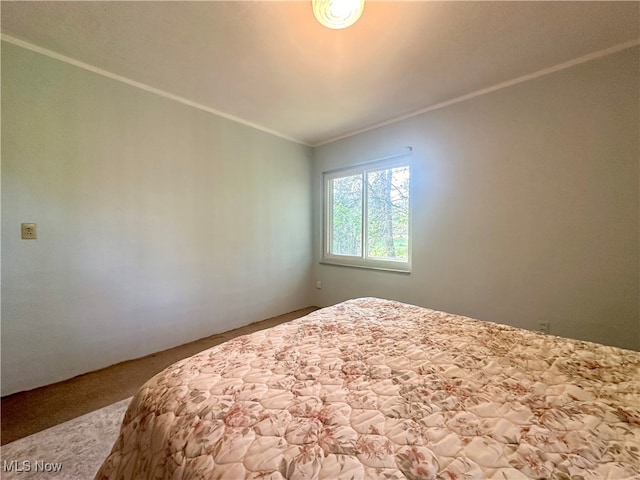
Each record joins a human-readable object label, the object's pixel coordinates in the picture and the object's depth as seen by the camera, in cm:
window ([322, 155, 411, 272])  292
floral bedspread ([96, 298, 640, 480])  54
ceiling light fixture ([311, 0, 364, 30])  130
